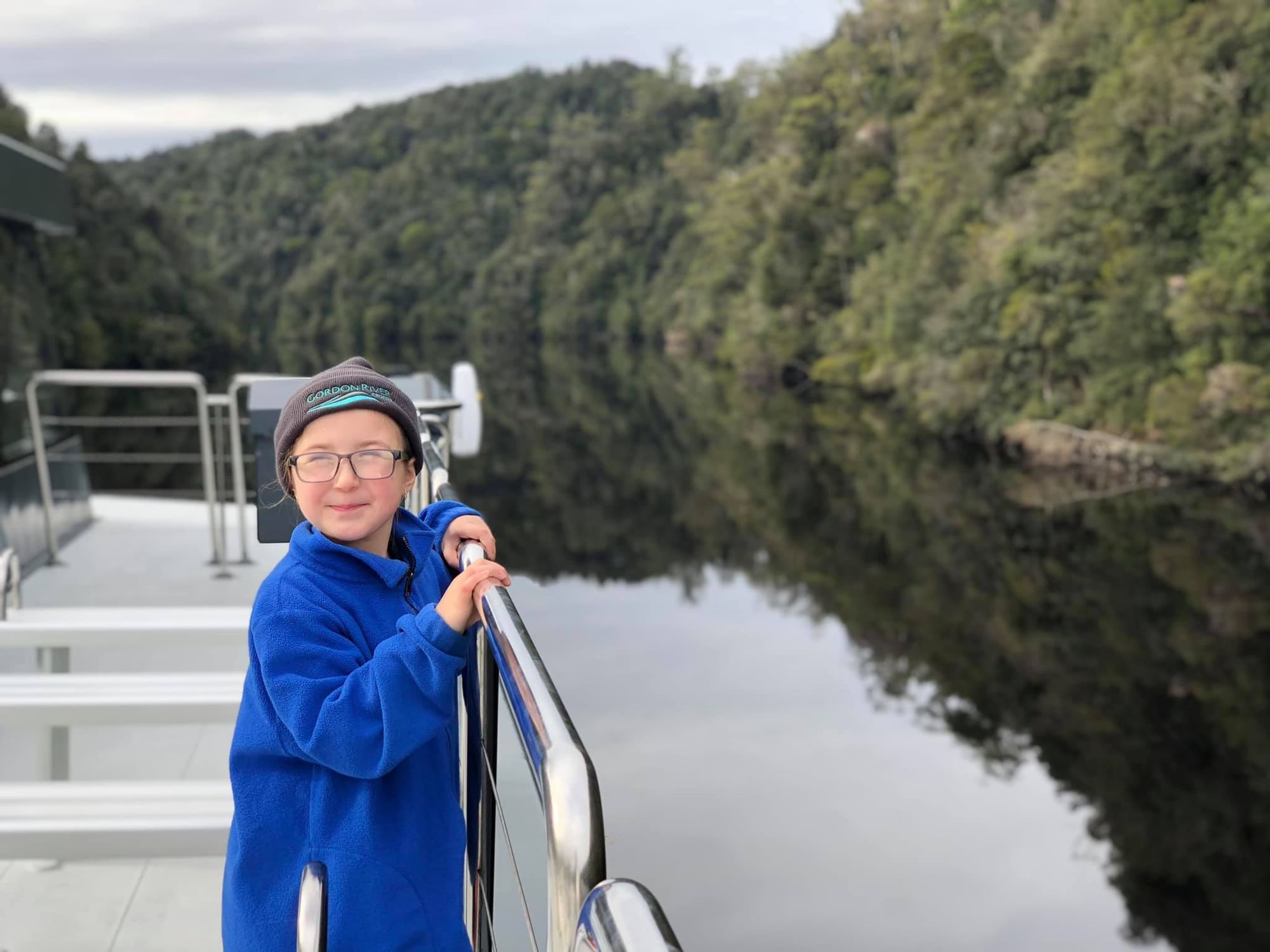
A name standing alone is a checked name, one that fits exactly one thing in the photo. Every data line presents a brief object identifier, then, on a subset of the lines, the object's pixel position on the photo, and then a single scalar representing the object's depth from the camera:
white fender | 5.18
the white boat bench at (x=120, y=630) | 2.72
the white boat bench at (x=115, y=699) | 2.48
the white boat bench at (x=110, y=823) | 2.24
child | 1.43
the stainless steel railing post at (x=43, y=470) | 5.84
